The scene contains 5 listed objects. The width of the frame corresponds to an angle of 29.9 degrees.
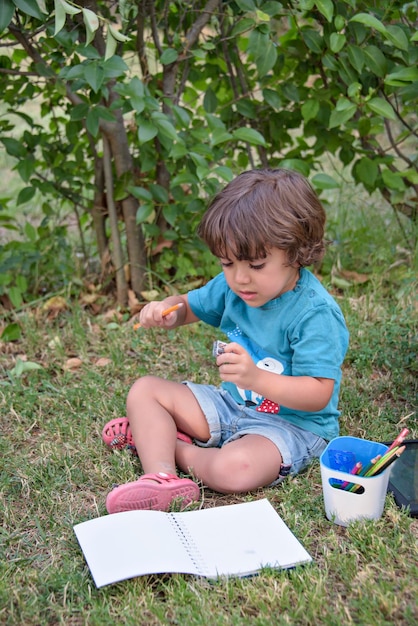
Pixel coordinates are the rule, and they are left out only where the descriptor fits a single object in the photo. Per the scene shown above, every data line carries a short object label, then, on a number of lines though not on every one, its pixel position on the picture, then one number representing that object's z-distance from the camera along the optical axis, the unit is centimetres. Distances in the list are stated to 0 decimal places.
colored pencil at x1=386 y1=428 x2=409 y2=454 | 180
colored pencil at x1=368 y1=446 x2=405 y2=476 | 178
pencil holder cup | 181
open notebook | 165
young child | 192
